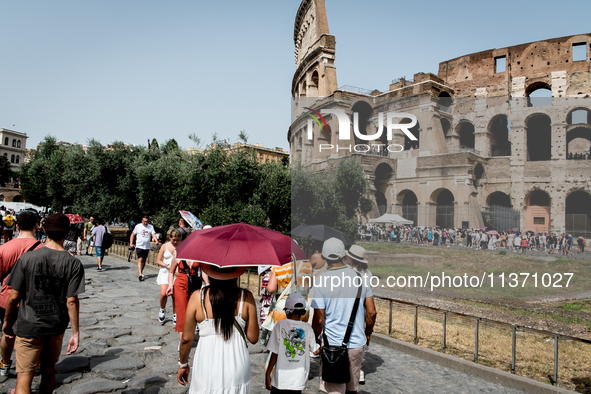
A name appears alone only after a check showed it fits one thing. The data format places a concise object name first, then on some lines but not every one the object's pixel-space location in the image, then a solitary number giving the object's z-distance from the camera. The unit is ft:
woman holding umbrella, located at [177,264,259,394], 7.48
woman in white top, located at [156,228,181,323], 18.60
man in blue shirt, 10.50
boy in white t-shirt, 9.57
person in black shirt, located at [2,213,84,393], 9.29
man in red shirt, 11.25
